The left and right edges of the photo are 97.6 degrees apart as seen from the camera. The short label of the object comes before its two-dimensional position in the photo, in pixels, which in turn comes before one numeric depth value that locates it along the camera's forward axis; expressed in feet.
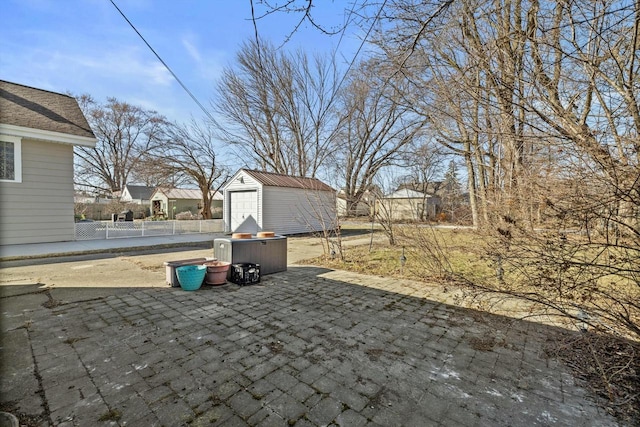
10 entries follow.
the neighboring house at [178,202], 77.00
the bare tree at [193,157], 49.39
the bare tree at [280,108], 60.54
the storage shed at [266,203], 39.47
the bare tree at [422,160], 39.58
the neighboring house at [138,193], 97.39
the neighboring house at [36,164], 24.56
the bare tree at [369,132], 62.18
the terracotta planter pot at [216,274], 15.29
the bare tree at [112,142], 73.00
